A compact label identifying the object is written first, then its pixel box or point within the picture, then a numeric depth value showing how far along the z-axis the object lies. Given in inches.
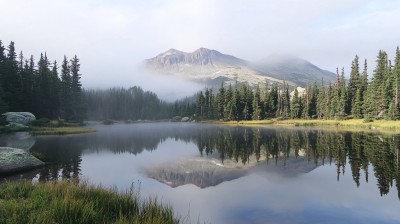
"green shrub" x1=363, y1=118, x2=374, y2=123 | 3339.1
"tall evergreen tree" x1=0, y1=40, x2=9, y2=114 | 2342.5
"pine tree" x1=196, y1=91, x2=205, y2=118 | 6353.3
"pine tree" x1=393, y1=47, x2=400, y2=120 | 3080.7
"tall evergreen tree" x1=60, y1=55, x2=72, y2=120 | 3494.6
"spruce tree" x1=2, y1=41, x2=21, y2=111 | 2676.7
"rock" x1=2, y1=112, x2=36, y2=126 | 2290.5
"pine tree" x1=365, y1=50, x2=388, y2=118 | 3368.6
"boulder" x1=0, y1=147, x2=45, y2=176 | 789.2
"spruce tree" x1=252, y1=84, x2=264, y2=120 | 5064.0
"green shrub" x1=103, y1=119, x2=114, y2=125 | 5476.9
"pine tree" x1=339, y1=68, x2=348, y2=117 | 3988.7
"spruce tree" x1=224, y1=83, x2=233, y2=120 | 5295.3
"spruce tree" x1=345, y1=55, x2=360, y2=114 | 4260.1
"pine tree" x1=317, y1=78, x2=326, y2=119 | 4564.5
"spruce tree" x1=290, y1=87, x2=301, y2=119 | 4987.7
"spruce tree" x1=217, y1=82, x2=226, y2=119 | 5713.6
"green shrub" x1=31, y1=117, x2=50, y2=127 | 2455.7
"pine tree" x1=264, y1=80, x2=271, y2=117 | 5300.2
